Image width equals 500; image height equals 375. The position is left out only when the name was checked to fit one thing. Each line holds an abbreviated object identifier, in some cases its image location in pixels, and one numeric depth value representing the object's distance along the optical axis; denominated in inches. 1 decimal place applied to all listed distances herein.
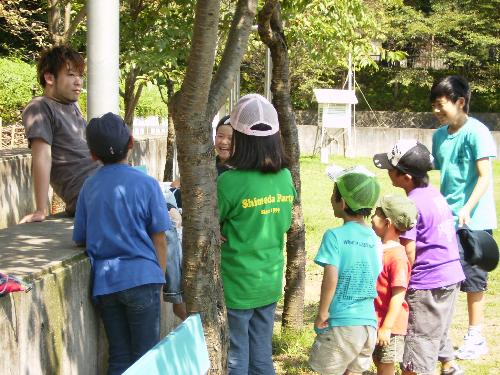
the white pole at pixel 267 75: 492.1
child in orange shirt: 181.2
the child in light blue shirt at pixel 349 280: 167.0
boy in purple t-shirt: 192.7
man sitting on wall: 175.8
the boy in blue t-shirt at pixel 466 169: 223.1
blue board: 118.9
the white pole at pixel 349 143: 1275.3
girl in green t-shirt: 157.8
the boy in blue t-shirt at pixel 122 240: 145.5
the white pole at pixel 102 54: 205.9
